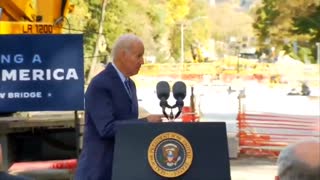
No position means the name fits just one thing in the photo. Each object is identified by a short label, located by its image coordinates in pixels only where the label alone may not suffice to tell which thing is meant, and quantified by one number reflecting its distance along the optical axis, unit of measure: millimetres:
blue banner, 13426
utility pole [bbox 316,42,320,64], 91222
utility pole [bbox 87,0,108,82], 37612
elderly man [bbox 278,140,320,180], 3967
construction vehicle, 15485
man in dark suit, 7328
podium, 6894
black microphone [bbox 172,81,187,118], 7598
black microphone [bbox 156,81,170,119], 7577
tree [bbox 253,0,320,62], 58467
